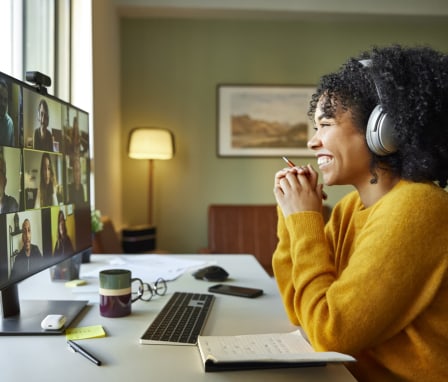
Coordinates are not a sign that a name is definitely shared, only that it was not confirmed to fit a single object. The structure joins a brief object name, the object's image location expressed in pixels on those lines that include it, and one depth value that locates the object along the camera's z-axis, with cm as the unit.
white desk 73
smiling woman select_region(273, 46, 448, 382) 77
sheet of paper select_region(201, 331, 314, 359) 80
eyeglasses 119
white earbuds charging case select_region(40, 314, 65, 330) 92
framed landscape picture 364
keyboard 88
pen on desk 77
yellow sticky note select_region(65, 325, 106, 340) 90
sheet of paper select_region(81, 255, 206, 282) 147
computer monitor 85
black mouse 145
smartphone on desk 125
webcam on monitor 103
